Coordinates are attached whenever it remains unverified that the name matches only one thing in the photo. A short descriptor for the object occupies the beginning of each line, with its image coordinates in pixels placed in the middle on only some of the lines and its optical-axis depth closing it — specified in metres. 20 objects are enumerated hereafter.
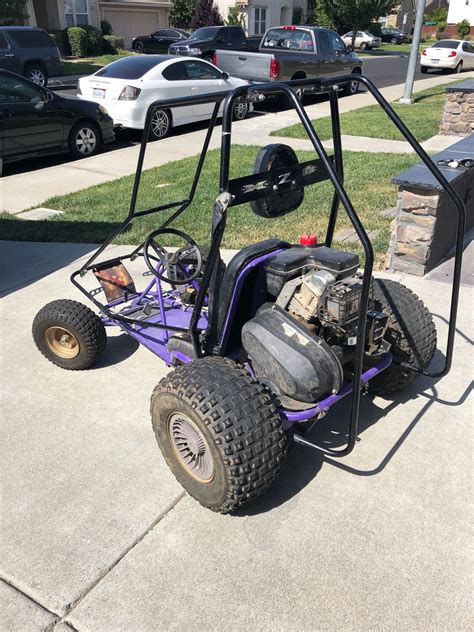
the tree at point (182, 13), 37.56
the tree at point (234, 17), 38.12
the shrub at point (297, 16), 44.91
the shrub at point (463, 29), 55.62
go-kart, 2.44
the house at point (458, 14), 60.59
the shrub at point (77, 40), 28.80
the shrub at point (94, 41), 29.48
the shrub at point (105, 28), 32.97
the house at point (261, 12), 39.62
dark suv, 17.23
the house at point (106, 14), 30.53
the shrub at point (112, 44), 30.56
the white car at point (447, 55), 22.20
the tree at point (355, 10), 36.53
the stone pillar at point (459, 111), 9.51
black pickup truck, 21.00
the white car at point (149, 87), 10.19
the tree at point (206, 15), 37.25
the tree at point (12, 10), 23.77
